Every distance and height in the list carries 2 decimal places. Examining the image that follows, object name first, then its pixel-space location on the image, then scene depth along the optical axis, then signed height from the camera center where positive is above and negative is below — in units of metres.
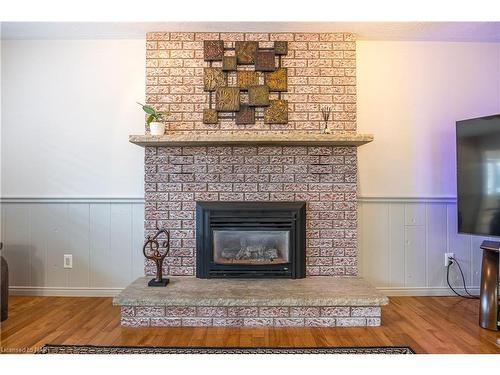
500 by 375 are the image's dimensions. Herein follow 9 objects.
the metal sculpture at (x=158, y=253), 2.61 -0.48
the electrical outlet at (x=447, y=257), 3.06 -0.58
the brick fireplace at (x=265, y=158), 2.87 +0.28
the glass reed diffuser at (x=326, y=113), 2.87 +0.64
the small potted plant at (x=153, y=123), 2.73 +0.55
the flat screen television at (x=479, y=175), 2.44 +0.11
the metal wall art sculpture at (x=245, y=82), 2.85 +0.90
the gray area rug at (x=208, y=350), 1.98 -0.91
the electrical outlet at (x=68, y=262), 3.07 -0.61
